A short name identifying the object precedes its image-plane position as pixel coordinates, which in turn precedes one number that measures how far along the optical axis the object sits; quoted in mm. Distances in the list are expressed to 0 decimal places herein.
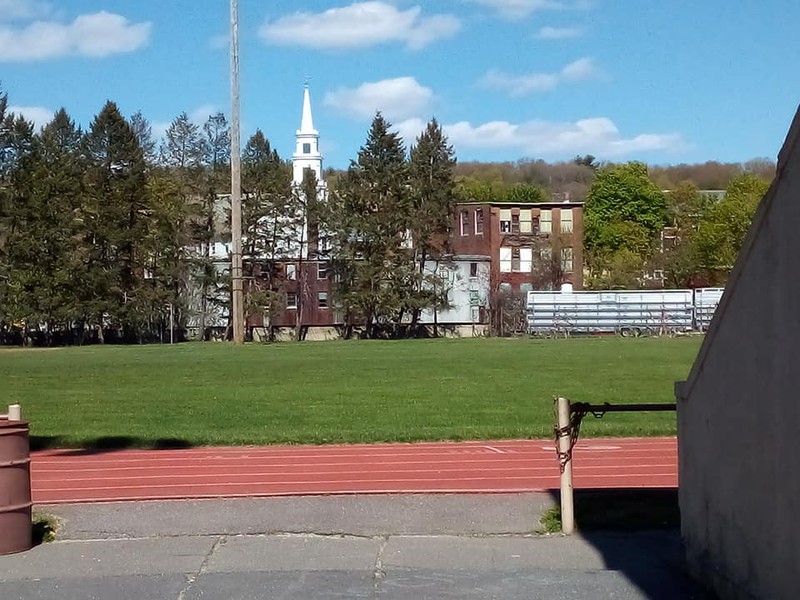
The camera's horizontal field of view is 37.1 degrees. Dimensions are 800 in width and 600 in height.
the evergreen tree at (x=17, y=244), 67125
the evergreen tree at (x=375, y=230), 74000
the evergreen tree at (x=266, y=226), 71812
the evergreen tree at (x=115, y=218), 69562
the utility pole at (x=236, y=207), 47344
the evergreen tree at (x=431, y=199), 75750
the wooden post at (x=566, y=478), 9008
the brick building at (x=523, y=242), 86625
